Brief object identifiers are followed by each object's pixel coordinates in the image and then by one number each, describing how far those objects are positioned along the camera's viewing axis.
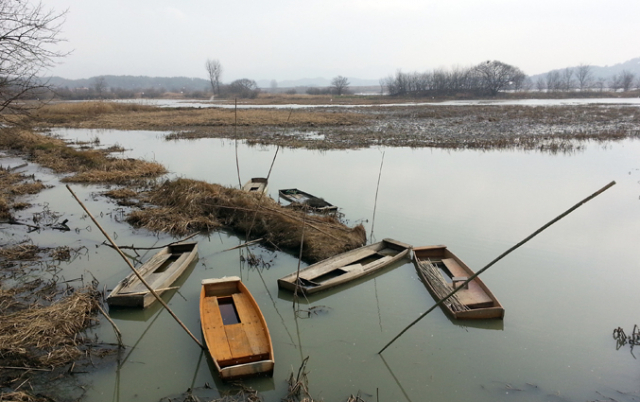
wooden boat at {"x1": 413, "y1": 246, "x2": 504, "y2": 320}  6.34
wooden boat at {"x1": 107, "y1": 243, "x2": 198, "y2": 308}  6.57
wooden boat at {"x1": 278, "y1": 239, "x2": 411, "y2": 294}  7.26
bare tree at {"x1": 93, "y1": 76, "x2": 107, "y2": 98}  97.59
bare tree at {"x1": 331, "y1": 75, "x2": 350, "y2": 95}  98.85
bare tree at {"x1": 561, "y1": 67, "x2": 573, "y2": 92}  109.47
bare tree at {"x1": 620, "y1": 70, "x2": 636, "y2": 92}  94.50
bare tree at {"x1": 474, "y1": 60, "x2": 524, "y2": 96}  82.49
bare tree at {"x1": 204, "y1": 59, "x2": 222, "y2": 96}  116.88
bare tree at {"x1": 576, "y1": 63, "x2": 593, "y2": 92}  128.54
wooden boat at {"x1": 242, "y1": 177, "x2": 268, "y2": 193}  13.13
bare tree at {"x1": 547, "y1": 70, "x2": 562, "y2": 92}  108.72
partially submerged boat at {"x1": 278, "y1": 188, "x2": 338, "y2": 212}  10.99
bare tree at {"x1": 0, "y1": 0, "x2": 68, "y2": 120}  8.46
